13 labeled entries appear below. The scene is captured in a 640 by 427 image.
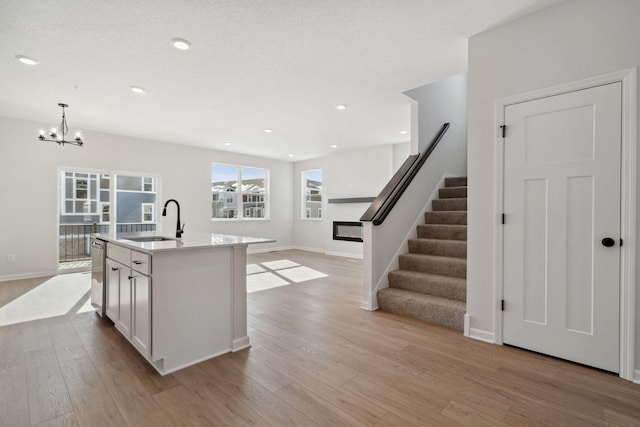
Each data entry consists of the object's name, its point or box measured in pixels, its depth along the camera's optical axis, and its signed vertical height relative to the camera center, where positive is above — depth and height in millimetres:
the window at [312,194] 8522 +571
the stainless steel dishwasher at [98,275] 3037 -674
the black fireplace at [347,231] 7305 -437
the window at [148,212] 6391 +15
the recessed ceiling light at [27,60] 2924 +1542
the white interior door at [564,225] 2070 -81
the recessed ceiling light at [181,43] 2660 +1556
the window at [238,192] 7496 +568
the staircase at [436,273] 3035 -714
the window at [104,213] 5871 -11
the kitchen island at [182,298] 2062 -654
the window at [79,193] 5500 +363
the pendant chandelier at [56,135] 4113 +1096
